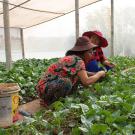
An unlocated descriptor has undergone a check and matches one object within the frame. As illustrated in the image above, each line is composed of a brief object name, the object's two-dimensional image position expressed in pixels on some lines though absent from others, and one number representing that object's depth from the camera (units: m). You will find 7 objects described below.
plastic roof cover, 11.40
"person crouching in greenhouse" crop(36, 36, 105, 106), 4.14
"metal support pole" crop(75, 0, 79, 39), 9.15
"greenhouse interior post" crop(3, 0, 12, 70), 7.14
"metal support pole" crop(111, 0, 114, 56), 11.62
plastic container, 3.31
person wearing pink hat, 4.92
